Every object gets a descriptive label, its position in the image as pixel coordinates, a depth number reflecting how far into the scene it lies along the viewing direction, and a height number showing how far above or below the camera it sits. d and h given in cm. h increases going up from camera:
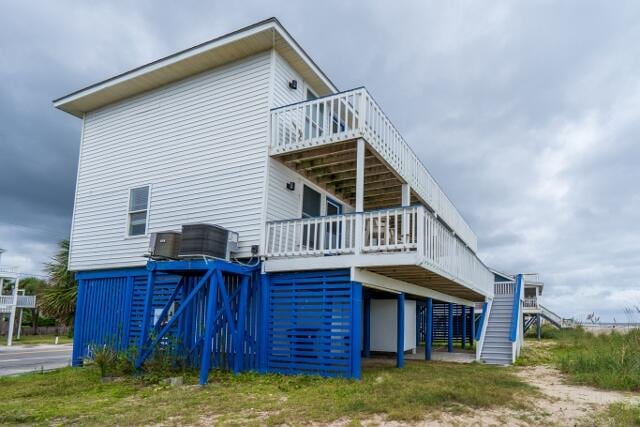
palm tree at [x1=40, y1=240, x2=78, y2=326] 2673 +31
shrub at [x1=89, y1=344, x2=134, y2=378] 973 -142
